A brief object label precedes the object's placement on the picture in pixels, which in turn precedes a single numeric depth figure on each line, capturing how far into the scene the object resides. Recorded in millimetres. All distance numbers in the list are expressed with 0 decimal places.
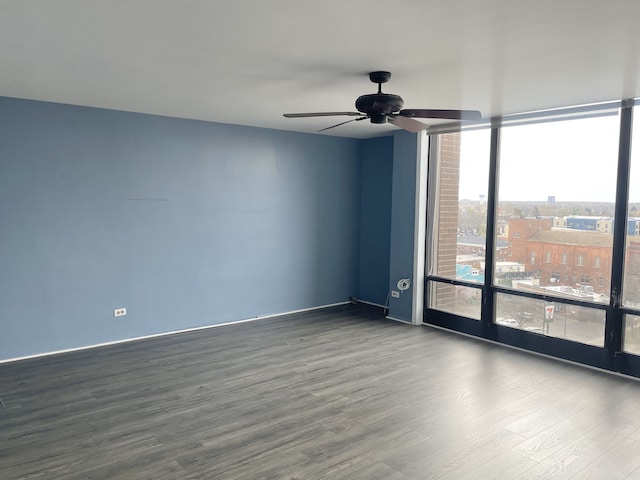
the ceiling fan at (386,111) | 3359
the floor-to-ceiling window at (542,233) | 4352
